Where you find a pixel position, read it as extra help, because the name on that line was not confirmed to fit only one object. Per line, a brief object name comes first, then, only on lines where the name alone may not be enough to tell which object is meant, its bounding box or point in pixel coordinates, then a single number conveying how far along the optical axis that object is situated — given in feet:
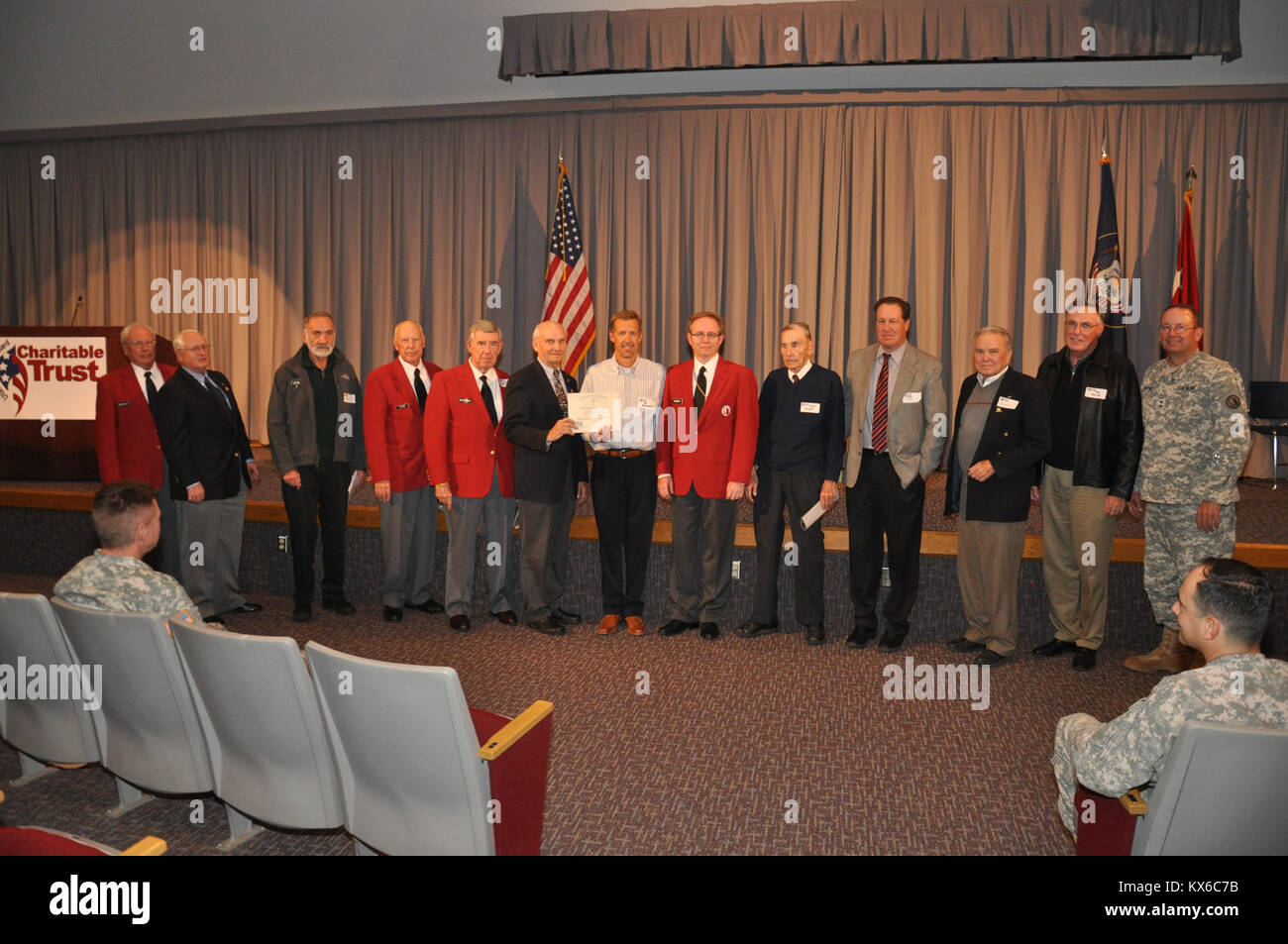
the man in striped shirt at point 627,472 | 16.79
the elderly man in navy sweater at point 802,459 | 16.39
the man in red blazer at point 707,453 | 16.57
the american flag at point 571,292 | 25.81
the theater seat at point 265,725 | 7.74
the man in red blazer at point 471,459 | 17.16
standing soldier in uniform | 14.23
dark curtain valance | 24.48
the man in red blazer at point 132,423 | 17.22
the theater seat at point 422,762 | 6.88
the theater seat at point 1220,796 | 5.82
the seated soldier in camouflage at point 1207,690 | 6.58
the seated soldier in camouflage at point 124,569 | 9.34
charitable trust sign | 23.53
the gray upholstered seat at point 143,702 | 8.49
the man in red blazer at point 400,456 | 17.70
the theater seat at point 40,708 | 9.18
